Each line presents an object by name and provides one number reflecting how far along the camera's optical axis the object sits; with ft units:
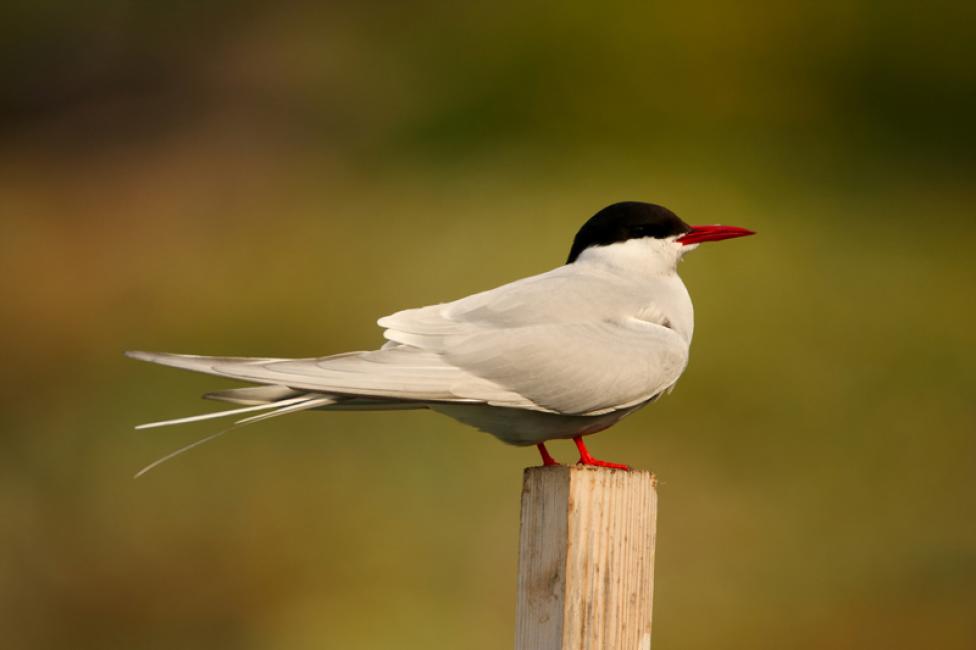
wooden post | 15.47
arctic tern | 18.39
